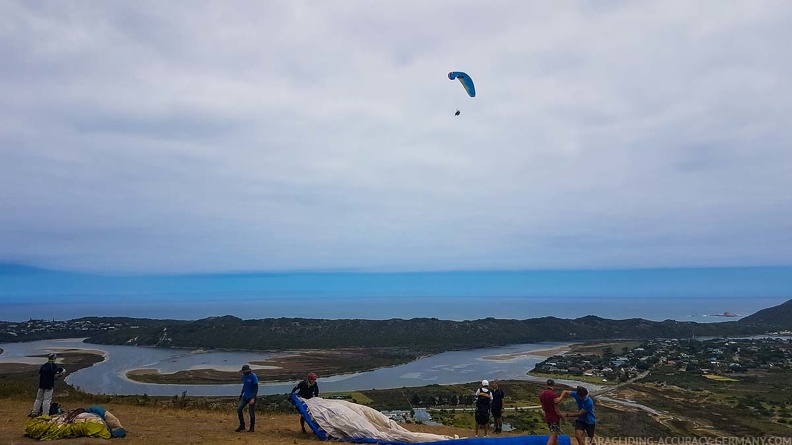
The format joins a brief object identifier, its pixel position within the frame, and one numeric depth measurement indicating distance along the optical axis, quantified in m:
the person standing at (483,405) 12.63
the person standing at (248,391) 12.16
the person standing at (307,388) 12.35
